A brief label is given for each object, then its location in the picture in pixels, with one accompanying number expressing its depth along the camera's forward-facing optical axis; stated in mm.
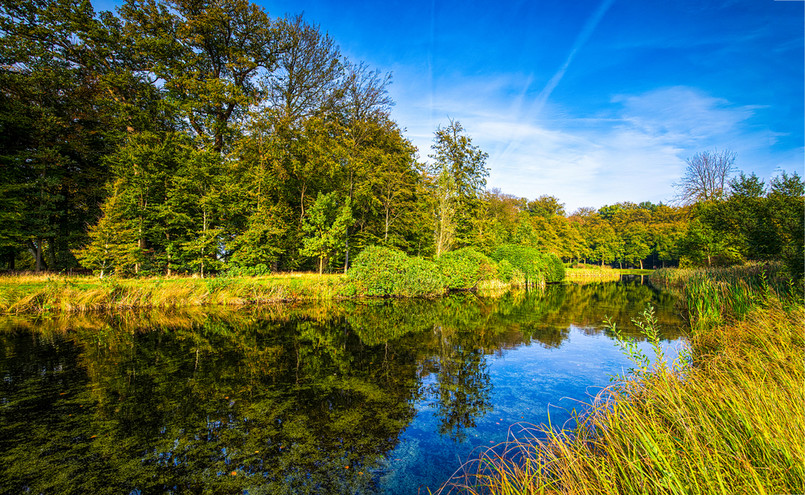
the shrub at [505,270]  24811
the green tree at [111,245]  14062
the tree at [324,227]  17781
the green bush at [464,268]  20344
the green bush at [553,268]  31797
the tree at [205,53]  18406
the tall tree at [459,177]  24362
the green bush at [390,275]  17172
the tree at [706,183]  29484
